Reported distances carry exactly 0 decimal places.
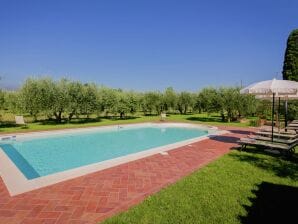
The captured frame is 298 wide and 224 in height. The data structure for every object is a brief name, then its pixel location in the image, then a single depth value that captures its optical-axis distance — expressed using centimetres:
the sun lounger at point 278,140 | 822
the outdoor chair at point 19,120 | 1606
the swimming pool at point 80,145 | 869
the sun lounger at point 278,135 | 906
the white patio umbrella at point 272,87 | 758
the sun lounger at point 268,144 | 774
